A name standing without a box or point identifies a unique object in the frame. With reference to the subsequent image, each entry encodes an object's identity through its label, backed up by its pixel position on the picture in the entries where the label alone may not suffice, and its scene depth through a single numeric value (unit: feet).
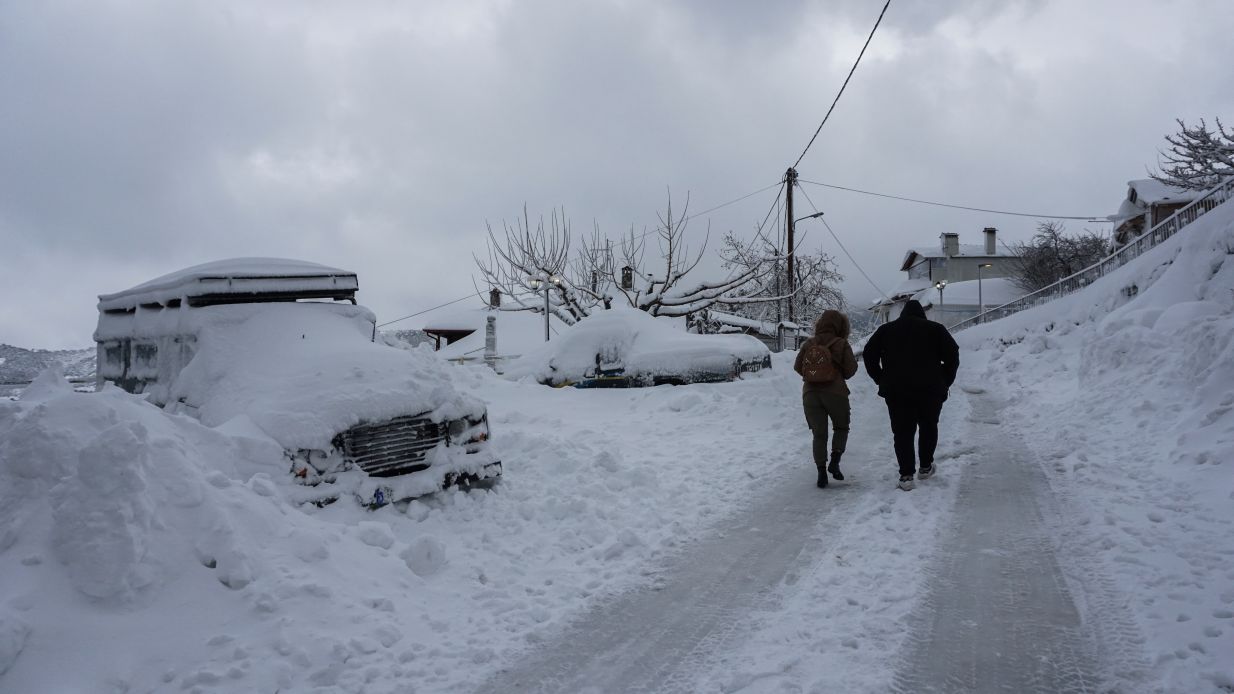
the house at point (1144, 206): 110.52
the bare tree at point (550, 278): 82.17
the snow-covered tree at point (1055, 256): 147.95
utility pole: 79.77
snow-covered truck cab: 15.29
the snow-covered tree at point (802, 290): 99.76
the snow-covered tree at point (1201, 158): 79.87
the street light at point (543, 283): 75.50
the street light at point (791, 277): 79.15
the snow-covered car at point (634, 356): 38.32
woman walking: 20.40
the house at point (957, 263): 186.60
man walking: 19.38
